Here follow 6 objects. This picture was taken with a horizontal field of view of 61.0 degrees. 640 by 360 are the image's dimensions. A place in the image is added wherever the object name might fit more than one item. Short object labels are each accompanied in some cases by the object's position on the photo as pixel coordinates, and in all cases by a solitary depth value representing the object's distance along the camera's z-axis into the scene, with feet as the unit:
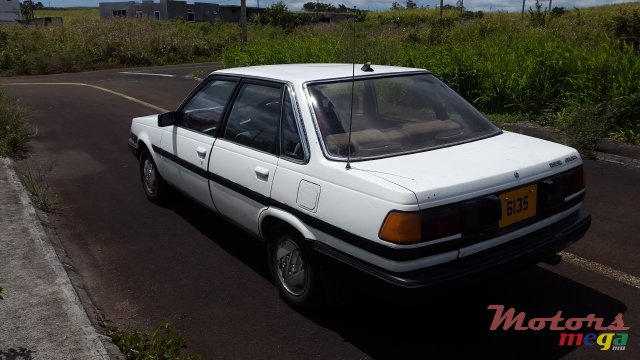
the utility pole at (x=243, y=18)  76.81
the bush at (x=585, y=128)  24.30
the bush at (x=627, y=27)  38.28
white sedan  9.45
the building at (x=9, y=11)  242.37
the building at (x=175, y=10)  221.68
